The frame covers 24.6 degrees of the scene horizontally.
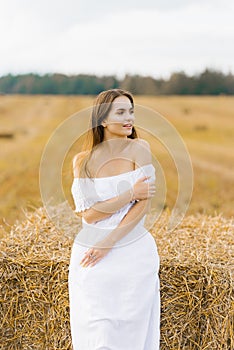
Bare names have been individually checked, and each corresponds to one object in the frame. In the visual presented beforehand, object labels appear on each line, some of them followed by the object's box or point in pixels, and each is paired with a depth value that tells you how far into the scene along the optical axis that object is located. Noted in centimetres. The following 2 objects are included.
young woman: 226
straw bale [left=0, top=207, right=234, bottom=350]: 259
